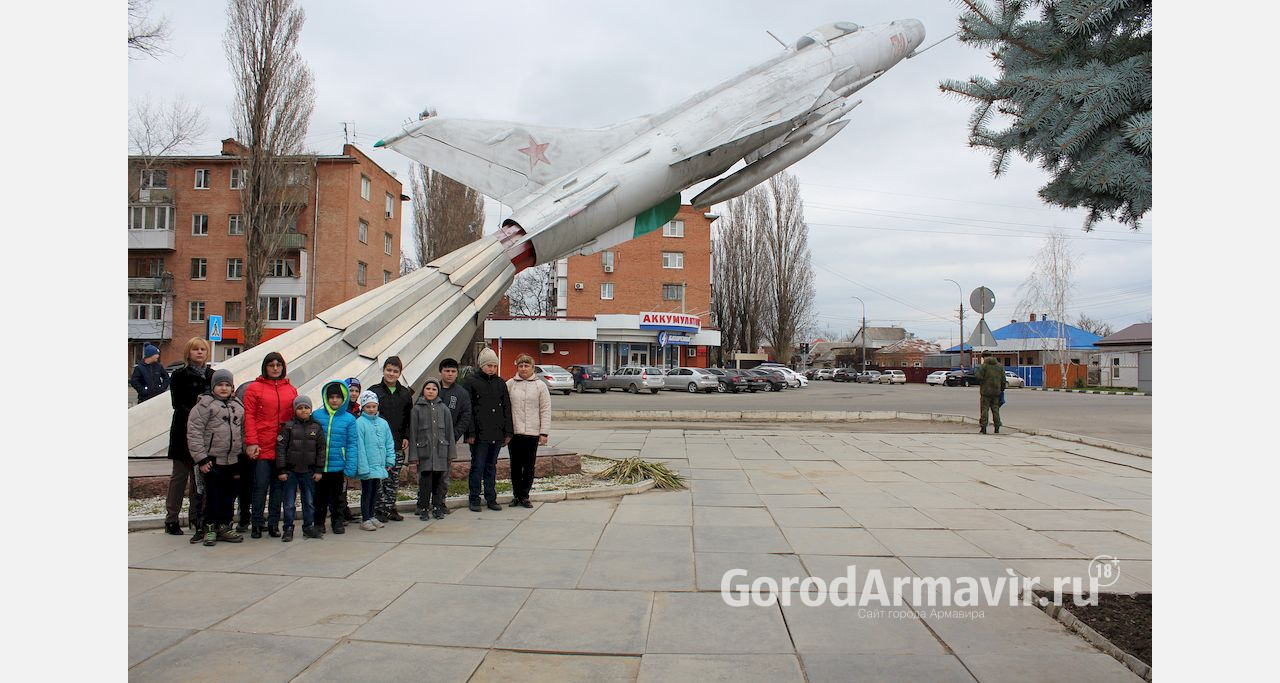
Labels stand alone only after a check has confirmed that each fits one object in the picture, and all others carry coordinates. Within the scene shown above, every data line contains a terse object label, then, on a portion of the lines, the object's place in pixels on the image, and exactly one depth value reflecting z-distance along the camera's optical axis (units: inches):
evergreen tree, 110.7
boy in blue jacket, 237.6
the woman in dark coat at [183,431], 231.0
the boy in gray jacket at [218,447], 219.9
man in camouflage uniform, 579.5
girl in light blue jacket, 240.8
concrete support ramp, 299.0
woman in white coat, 281.7
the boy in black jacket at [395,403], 271.7
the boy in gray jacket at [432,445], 263.1
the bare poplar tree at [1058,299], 1562.5
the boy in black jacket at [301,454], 229.3
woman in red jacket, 229.5
